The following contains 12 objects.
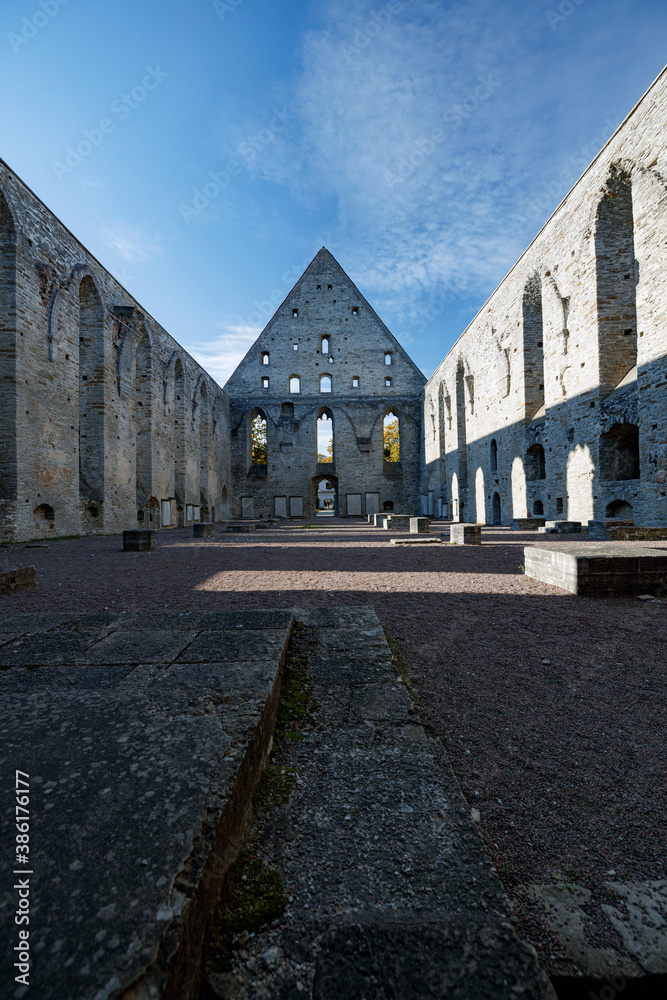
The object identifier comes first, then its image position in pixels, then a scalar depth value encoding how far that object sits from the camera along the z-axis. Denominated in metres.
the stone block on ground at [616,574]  4.57
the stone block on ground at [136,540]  10.22
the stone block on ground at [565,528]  12.18
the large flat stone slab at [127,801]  0.76
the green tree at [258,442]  34.50
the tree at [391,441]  38.09
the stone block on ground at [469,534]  10.67
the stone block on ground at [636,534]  8.95
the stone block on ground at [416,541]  10.96
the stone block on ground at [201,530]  14.66
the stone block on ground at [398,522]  16.66
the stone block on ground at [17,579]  5.16
